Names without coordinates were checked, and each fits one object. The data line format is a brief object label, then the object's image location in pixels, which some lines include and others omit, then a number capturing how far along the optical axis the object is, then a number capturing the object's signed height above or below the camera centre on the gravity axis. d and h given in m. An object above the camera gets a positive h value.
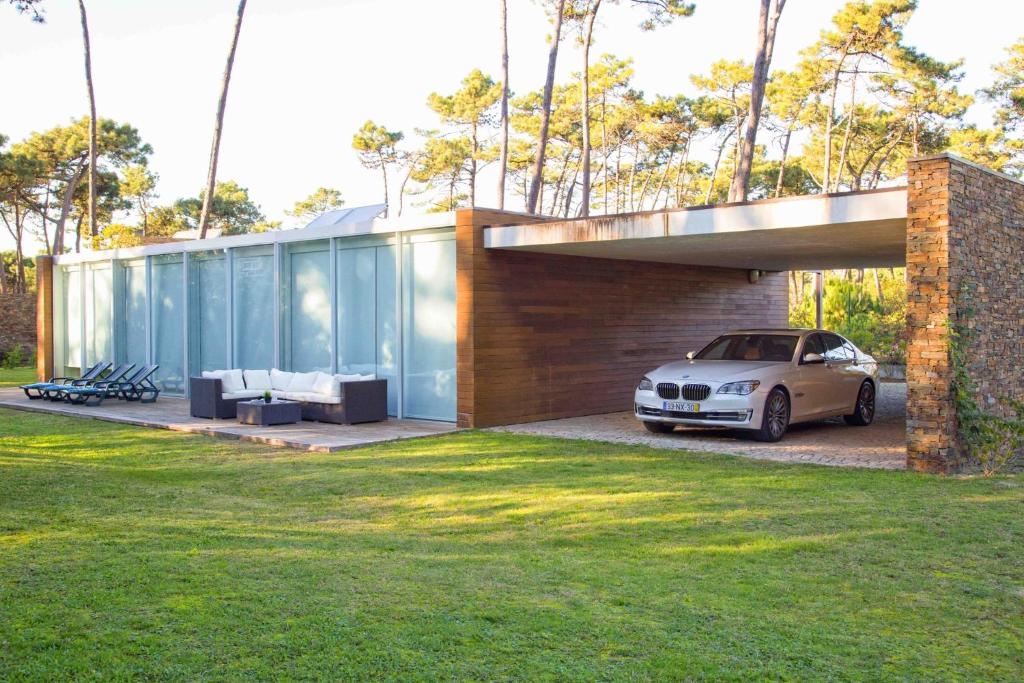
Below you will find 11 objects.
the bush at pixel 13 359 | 30.03 +0.08
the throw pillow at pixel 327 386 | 12.92 -0.41
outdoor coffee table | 12.59 -0.76
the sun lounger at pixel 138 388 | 16.36 -0.52
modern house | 8.91 +0.95
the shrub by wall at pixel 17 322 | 33.44 +1.46
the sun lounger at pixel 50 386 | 16.55 -0.46
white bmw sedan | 10.86 -0.40
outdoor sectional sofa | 12.88 -0.51
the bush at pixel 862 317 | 24.52 +0.97
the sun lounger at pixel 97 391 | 15.68 -0.52
